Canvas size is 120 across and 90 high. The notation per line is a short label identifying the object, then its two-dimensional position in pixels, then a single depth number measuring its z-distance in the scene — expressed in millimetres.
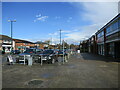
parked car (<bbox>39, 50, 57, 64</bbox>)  11919
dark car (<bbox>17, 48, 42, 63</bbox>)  12255
